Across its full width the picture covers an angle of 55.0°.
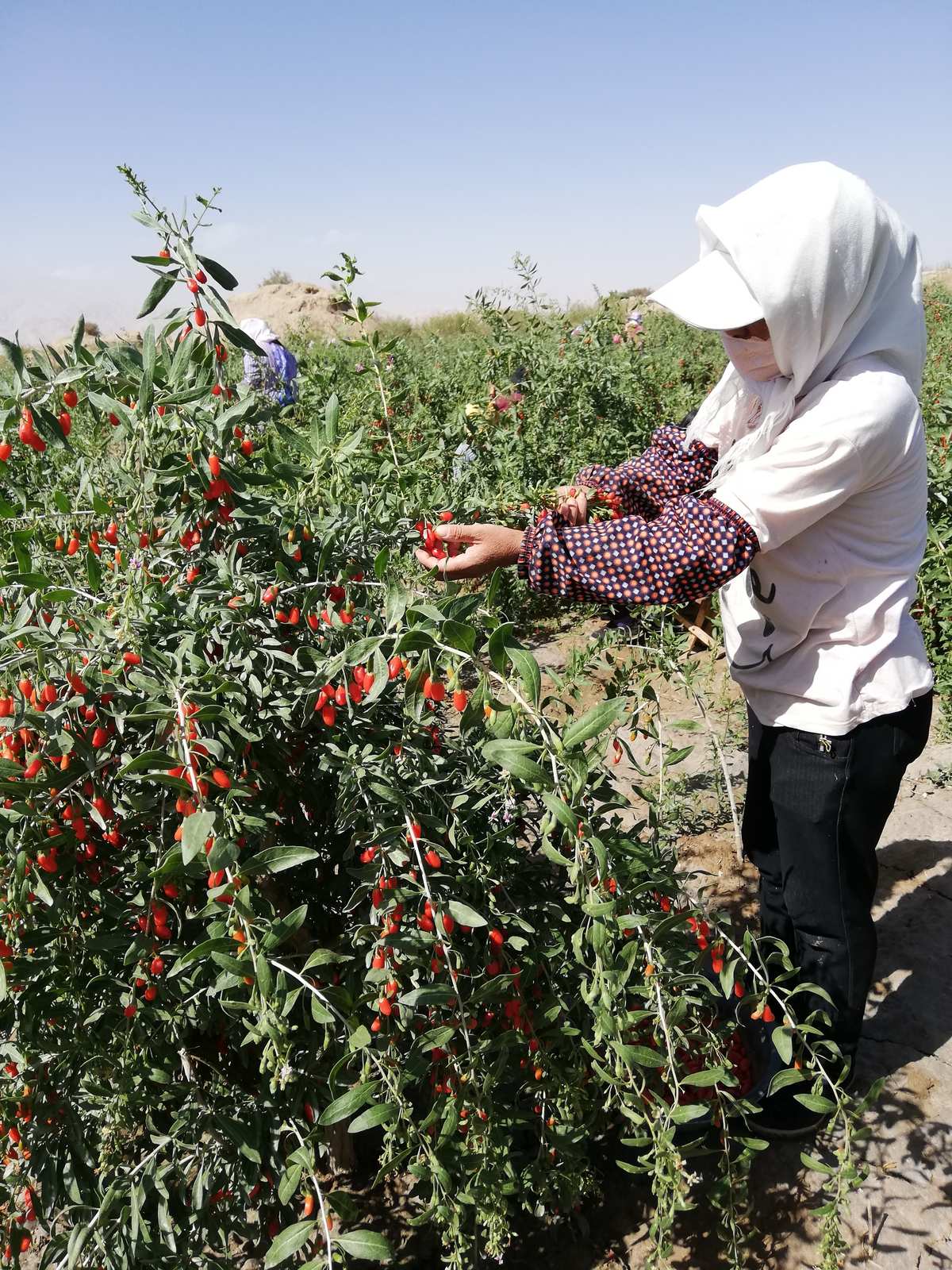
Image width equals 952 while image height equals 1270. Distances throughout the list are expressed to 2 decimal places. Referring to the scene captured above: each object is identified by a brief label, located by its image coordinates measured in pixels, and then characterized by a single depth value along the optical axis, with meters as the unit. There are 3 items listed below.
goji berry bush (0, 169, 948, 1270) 1.10
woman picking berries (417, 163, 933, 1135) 1.38
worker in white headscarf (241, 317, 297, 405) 5.71
